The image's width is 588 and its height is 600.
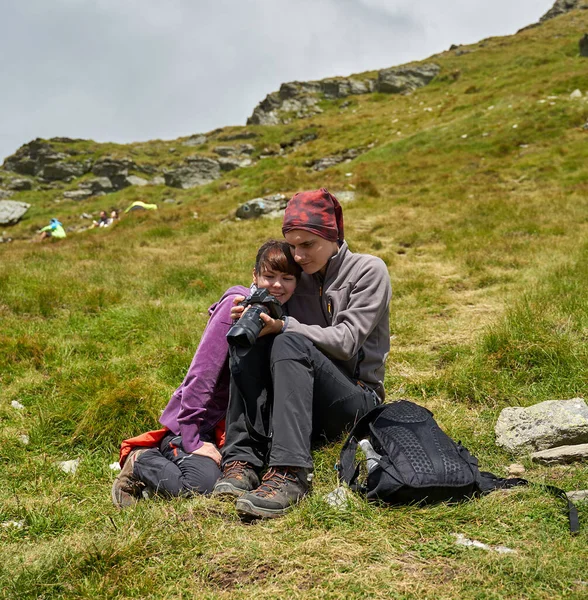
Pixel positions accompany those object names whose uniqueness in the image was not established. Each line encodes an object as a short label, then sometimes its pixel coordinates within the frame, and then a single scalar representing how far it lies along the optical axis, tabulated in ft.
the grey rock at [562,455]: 10.88
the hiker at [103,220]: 73.78
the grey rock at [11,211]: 104.99
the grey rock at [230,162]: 139.85
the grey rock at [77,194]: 156.25
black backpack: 9.39
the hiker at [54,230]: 67.15
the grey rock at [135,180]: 162.91
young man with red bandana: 10.28
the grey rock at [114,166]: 168.25
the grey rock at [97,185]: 162.91
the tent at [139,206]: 78.42
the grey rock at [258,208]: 52.90
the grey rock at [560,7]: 258.94
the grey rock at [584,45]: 93.35
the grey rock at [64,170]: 179.86
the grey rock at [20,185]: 174.19
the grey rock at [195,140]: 212.78
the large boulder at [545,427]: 11.50
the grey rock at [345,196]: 52.34
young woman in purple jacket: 10.96
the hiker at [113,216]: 73.54
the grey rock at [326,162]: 79.53
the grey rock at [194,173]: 132.87
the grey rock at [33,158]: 191.11
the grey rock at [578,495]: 9.19
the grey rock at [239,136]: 167.60
